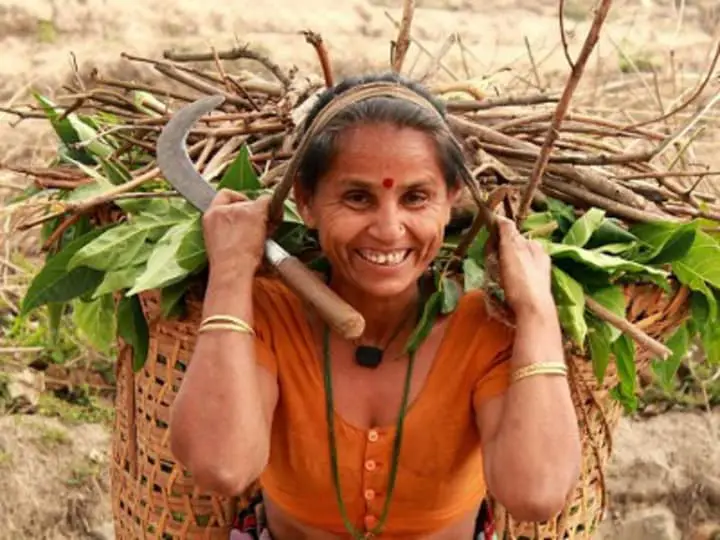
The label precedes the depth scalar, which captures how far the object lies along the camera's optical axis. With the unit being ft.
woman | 7.18
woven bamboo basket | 7.82
